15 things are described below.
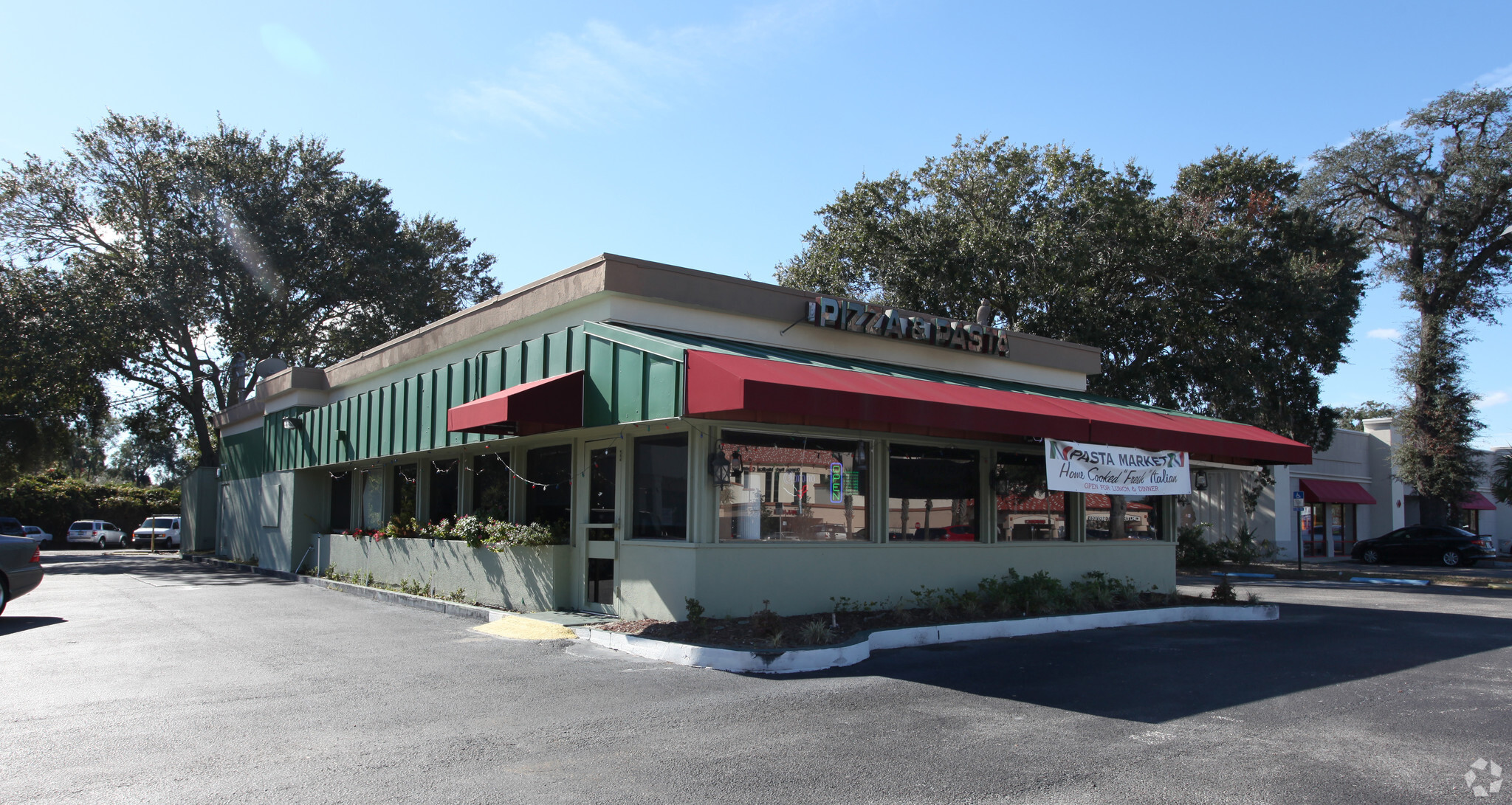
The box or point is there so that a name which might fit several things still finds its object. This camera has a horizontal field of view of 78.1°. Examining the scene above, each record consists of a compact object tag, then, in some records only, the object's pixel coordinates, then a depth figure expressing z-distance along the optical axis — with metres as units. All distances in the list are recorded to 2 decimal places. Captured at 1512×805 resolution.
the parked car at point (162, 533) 43.41
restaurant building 11.22
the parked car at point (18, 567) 13.19
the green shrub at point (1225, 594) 15.17
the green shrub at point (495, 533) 13.19
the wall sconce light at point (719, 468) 11.16
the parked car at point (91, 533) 45.25
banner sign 13.24
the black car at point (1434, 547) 32.22
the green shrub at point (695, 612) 10.87
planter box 13.20
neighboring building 34.94
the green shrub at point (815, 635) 10.00
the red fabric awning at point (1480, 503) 42.94
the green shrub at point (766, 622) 10.42
